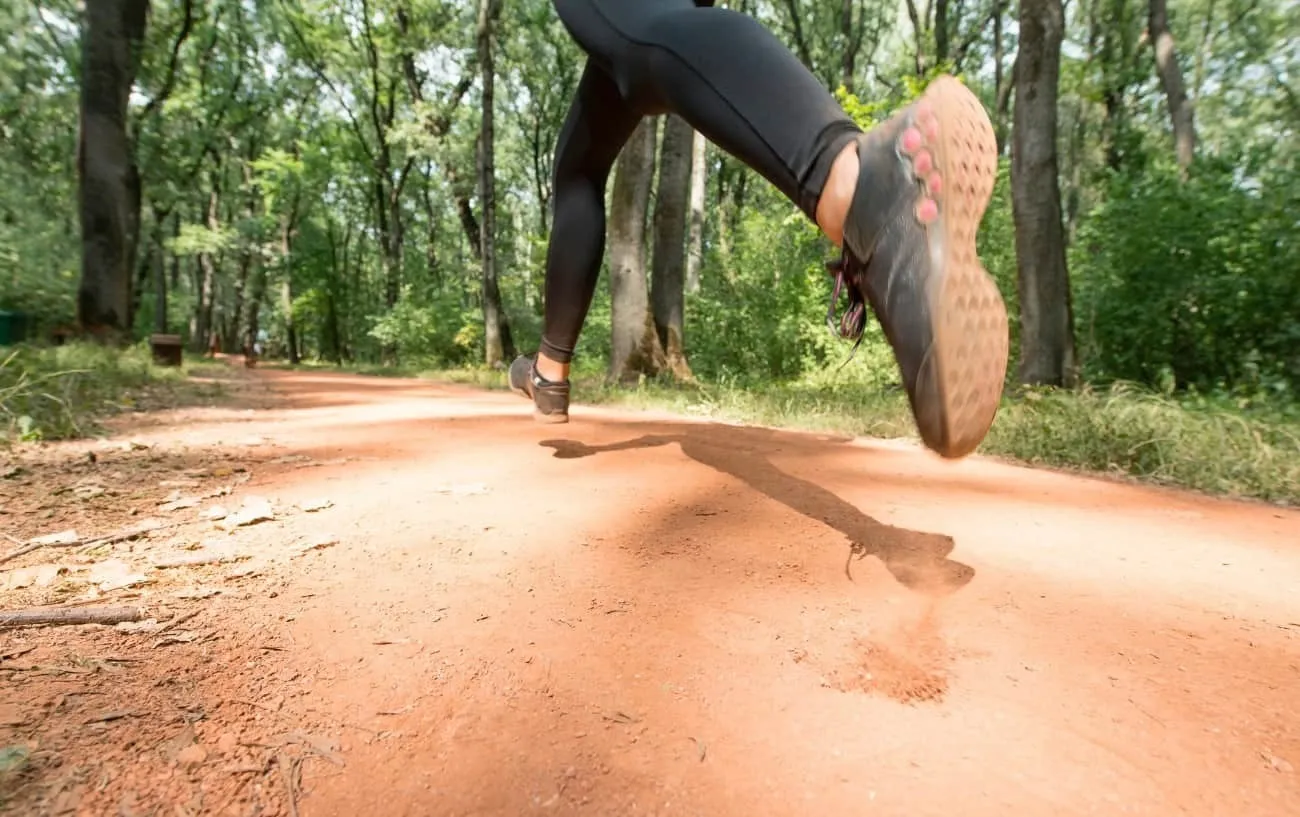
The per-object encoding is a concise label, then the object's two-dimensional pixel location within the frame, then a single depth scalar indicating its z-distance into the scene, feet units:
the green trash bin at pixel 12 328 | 21.68
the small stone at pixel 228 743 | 2.02
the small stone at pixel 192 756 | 1.95
